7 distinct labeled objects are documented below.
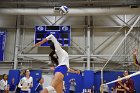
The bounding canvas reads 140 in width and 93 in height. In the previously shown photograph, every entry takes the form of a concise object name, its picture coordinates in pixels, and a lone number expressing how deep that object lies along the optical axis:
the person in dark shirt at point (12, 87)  13.99
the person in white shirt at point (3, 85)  11.89
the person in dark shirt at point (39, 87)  10.08
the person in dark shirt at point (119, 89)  9.55
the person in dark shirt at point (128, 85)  9.33
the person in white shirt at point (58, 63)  4.39
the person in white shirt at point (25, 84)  9.22
